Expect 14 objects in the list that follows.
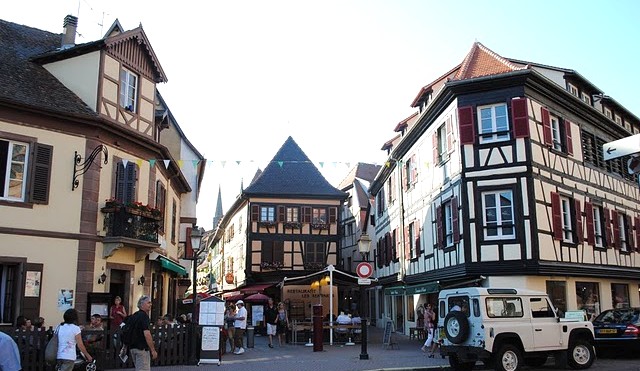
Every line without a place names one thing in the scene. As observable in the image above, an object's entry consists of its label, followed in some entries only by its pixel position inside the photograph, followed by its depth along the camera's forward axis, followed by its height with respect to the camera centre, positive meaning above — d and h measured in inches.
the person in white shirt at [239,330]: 783.1 -25.4
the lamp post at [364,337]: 662.5 -29.5
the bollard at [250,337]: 893.2 -38.9
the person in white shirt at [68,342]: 381.7 -19.0
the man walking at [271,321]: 897.8 -16.8
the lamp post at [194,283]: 619.8 +31.2
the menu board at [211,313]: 634.2 -3.6
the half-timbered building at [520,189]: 800.3 +163.5
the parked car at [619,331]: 643.5 -23.8
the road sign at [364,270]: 670.5 +40.8
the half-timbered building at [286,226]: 1647.4 +217.9
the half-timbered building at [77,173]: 618.2 +144.2
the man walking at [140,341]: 378.0 -18.4
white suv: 529.0 -19.8
